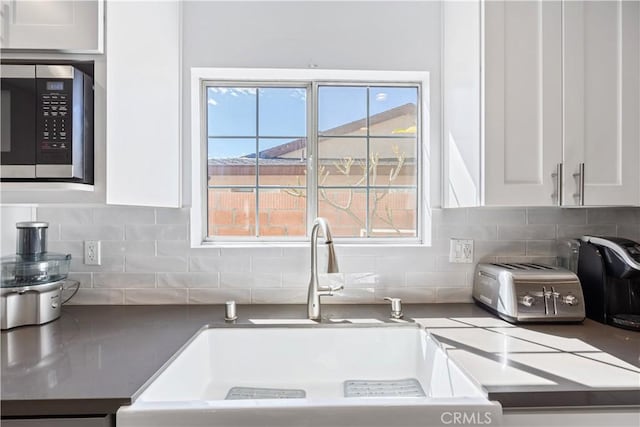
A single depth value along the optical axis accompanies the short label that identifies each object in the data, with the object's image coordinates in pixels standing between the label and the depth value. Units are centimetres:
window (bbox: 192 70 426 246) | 181
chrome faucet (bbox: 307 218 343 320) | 143
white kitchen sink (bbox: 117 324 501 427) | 111
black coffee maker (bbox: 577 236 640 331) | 134
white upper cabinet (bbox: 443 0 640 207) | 131
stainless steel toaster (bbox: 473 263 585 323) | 136
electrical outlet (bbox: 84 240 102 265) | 162
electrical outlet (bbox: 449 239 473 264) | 168
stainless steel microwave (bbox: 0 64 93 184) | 110
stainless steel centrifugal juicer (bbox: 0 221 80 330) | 131
